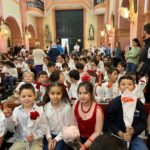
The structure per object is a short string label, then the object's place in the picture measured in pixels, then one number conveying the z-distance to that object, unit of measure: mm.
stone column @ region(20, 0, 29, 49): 17344
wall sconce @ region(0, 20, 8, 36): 12676
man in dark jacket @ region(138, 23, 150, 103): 4160
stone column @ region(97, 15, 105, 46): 21842
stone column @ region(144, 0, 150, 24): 6604
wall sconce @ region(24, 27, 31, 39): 17572
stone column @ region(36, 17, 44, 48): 22281
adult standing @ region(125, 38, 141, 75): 6492
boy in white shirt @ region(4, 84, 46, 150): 2480
